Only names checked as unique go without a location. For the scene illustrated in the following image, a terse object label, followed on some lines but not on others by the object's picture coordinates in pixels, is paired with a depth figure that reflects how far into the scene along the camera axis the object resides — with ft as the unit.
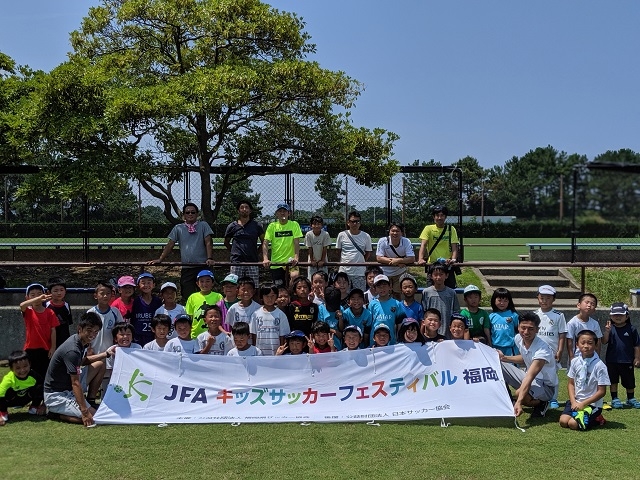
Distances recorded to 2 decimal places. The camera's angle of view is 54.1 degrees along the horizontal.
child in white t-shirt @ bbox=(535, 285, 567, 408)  23.38
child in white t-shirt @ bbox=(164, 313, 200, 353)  22.75
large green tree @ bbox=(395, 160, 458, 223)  43.62
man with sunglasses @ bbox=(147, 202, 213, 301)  28.99
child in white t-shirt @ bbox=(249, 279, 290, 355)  23.29
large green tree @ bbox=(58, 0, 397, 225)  36.68
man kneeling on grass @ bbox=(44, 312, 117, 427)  20.79
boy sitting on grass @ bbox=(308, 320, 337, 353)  22.74
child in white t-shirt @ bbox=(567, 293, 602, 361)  23.81
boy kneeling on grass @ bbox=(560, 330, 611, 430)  19.86
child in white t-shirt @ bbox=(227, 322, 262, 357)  22.22
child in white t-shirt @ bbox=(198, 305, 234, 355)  22.97
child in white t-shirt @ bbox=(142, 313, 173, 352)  22.89
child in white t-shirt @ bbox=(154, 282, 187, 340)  24.07
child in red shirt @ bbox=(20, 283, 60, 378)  23.67
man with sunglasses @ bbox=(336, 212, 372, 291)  29.50
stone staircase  40.42
